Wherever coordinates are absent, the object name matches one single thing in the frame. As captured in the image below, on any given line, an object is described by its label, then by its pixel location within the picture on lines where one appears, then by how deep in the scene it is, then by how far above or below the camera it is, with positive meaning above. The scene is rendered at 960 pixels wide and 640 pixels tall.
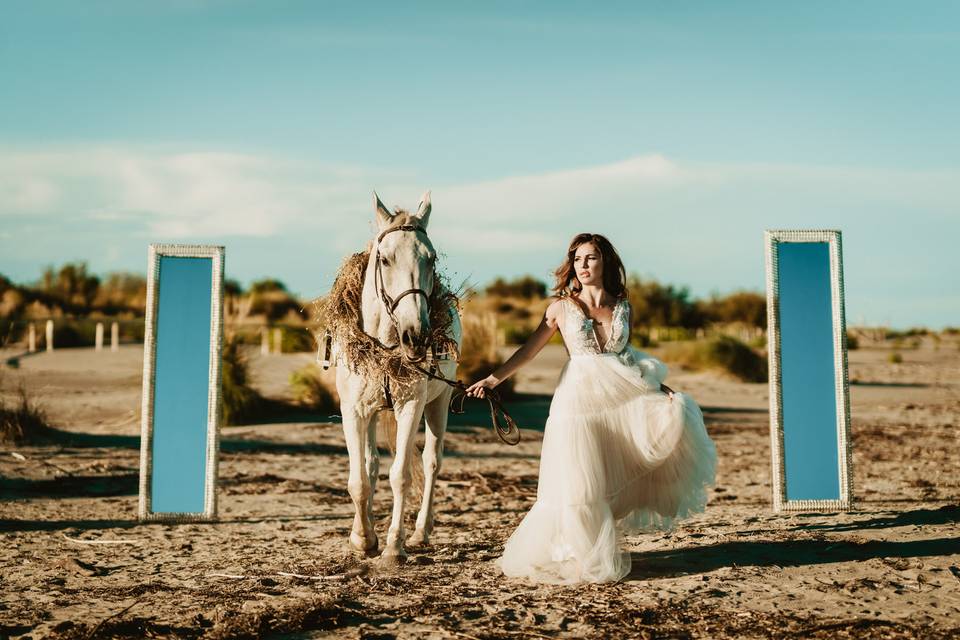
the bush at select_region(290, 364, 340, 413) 15.88 -0.22
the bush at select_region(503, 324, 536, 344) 36.37 +2.15
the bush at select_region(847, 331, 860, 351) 43.66 +2.37
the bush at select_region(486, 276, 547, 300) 63.72 +7.23
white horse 5.72 +0.06
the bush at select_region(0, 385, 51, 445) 11.41 -0.61
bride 5.58 -0.41
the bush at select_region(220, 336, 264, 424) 14.07 -0.14
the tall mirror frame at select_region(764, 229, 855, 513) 7.89 +0.15
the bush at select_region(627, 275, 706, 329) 44.72 +4.20
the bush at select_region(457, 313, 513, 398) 17.66 +0.67
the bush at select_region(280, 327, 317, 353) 22.53 +1.09
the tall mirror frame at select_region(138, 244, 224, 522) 7.77 -0.04
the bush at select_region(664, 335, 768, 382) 24.25 +0.77
